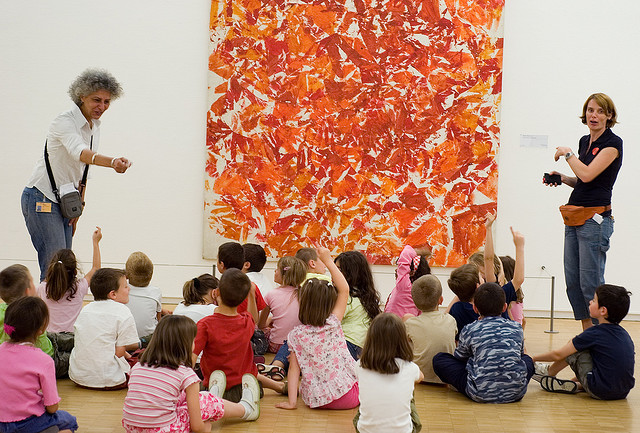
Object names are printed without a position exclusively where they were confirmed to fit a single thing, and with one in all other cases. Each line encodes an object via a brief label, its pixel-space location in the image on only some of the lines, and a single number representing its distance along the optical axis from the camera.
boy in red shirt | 4.45
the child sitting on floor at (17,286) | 4.66
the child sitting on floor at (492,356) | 4.80
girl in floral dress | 4.58
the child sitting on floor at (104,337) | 4.88
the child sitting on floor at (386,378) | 3.89
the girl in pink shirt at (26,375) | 3.72
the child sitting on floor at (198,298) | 5.13
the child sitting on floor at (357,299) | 5.42
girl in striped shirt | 3.83
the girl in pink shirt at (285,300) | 5.74
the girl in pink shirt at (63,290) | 5.21
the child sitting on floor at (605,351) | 4.93
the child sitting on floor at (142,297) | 5.61
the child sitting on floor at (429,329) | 5.21
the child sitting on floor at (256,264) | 6.13
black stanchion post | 7.52
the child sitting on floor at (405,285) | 5.95
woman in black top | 5.76
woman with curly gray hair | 5.65
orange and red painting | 8.30
